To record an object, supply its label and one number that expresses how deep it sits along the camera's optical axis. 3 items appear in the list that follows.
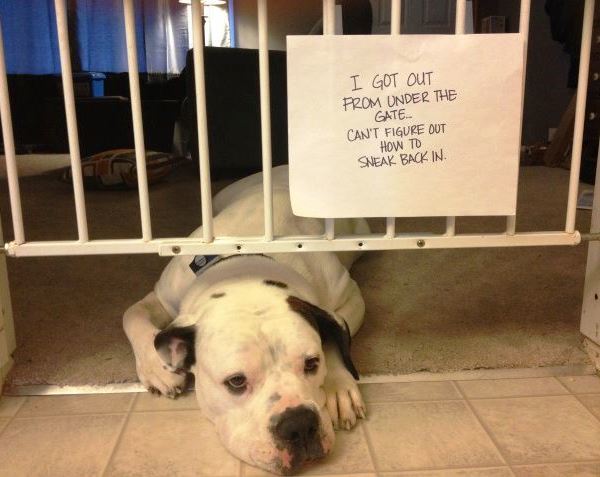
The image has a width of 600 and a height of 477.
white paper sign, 1.12
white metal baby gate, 1.13
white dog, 1.05
